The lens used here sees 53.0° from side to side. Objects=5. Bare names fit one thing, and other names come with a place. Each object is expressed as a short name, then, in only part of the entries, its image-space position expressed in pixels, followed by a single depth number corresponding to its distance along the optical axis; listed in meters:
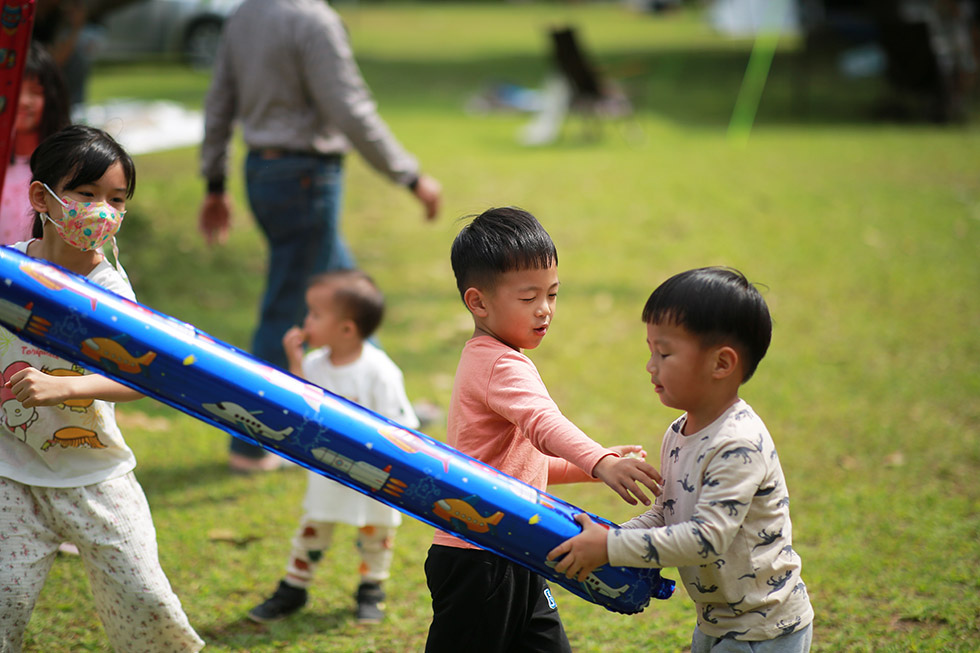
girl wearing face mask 2.60
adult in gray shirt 4.56
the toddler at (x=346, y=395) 3.59
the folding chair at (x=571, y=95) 13.55
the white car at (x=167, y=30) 19.62
